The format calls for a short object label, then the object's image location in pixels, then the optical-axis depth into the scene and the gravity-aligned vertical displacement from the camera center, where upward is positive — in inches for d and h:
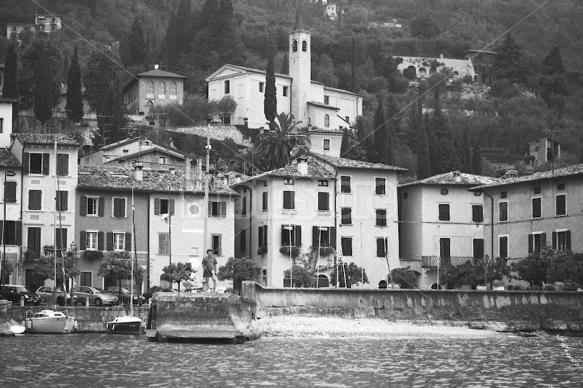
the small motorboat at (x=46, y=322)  2760.8 -27.5
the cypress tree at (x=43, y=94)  4832.7 +734.0
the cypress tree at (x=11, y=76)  4763.8 +794.6
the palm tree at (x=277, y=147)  4281.5 +490.5
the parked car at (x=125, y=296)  3105.3 +25.7
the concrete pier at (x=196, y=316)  2233.0 -13.8
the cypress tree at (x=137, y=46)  6978.4 +1293.8
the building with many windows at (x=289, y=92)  5615.2 +874.7
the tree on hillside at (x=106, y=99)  4948.3 +769.0
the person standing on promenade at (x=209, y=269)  2124.8 +58.7
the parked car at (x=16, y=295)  2979.8 +28.1
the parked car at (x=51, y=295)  3085.6 +28.8
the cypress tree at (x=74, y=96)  4958.2 +755.5
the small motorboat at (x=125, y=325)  2829.7 -35.0
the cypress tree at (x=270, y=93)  5452.8 +828.2
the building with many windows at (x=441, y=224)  3668.8 +215.6
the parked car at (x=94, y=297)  3090.6 +23.9
